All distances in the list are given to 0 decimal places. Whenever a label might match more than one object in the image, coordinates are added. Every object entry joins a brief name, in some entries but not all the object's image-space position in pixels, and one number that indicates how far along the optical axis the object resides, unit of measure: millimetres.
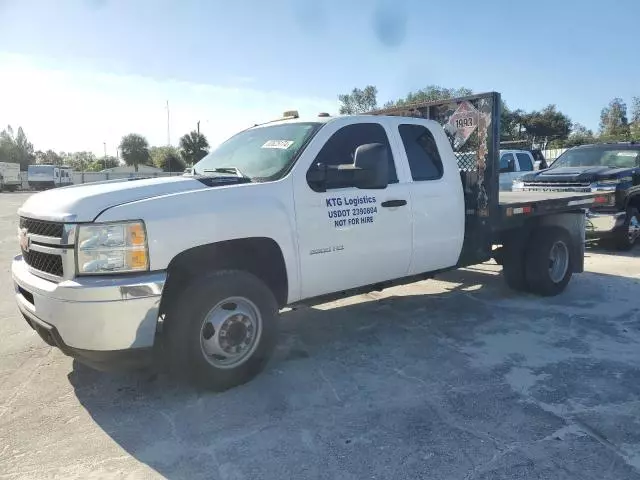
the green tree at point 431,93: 54662
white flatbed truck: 3361
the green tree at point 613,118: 59312
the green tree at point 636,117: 49791
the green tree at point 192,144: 76062
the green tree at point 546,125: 59469
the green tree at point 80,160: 106206
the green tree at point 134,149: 92875
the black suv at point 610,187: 9766
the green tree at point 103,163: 100375
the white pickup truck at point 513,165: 14750
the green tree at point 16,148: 91750
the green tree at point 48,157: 101175
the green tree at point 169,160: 80062
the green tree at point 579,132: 58856
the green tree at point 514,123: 59550
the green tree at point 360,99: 58241
